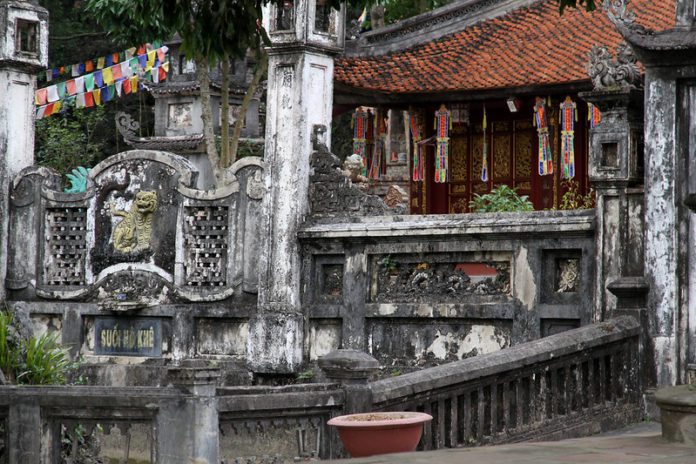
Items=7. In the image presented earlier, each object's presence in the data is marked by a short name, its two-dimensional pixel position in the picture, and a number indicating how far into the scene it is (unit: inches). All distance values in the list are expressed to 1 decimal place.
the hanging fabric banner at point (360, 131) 947.3
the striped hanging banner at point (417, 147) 916.0
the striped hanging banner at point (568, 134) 824.9
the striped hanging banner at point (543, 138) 847.1
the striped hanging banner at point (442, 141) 882.1
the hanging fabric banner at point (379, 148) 944.9
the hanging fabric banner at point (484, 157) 901.9
